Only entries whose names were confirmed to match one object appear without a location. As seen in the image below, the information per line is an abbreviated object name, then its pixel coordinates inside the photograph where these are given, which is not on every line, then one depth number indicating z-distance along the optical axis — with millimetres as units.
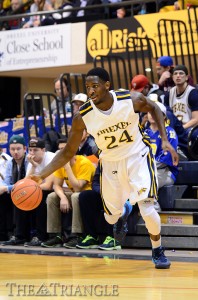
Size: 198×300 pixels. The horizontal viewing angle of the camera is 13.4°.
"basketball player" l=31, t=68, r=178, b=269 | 8562
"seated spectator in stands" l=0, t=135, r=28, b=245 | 12109
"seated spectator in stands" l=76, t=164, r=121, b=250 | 10977
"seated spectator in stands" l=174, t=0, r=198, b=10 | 15438
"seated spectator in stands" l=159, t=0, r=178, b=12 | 16267
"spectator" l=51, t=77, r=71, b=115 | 13969
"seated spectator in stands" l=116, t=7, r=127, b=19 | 17156
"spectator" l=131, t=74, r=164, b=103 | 12188
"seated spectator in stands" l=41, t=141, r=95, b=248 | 11141
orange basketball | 8500
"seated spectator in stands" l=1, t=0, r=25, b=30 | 19391
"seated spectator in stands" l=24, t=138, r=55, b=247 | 11602
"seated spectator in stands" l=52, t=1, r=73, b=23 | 18245
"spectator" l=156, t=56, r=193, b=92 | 13062
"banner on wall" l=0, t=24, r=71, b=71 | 18109
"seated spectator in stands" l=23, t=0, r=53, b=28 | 18734
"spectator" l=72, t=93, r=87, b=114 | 12594
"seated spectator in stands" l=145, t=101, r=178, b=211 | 11086
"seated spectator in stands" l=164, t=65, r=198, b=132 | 12086
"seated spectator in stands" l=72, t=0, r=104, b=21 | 17562
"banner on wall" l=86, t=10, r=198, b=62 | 15656
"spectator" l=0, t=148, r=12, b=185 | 12438
